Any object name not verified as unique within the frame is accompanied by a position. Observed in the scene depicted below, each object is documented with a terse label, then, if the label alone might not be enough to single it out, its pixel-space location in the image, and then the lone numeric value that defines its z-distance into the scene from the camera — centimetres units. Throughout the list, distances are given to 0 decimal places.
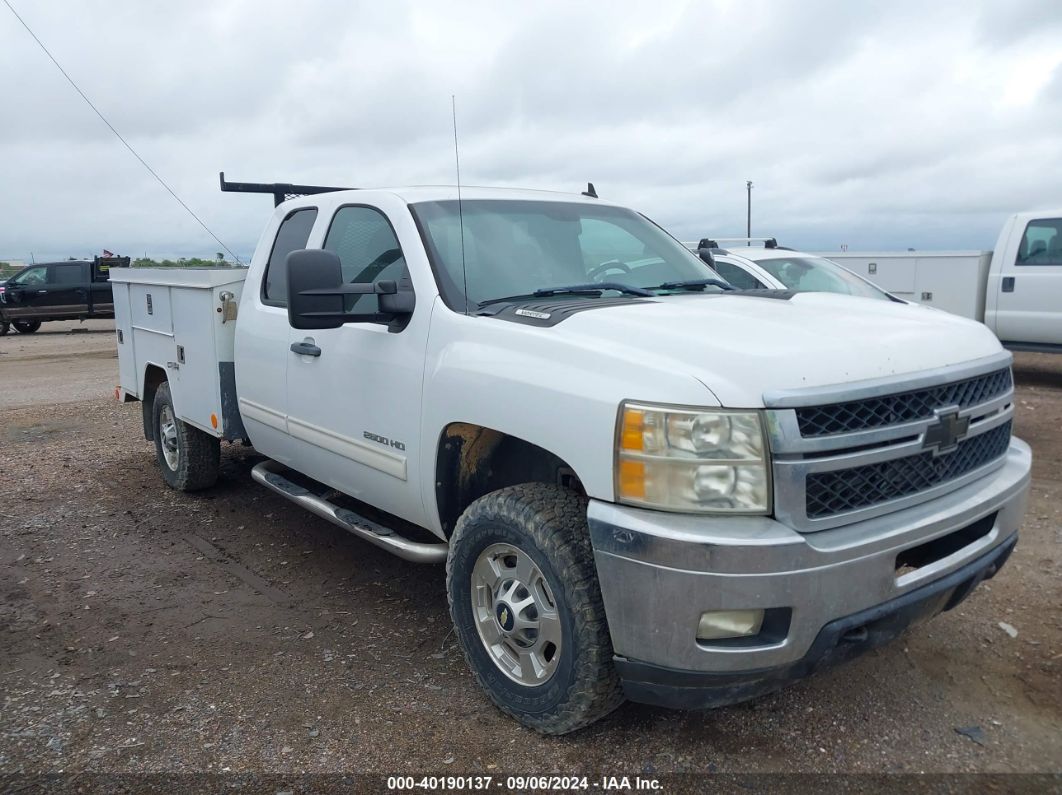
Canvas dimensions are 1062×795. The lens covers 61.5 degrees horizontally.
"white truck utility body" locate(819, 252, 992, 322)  1123
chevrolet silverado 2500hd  255
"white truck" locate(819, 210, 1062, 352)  1041
